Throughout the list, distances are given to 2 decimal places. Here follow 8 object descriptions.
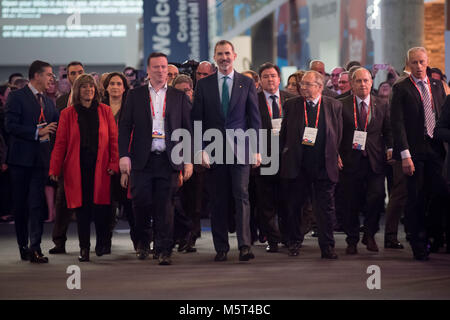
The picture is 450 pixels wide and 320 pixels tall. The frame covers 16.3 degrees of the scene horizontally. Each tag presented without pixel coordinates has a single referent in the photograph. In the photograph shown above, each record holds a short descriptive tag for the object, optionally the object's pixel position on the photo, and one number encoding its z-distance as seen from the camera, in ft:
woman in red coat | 42.89
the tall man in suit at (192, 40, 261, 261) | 41.83
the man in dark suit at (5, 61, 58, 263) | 42.28
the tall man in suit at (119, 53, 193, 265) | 41.13
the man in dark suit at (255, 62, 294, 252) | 46.76
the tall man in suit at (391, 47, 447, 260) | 41.56
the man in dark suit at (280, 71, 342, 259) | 42.82
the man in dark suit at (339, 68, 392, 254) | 45.32
